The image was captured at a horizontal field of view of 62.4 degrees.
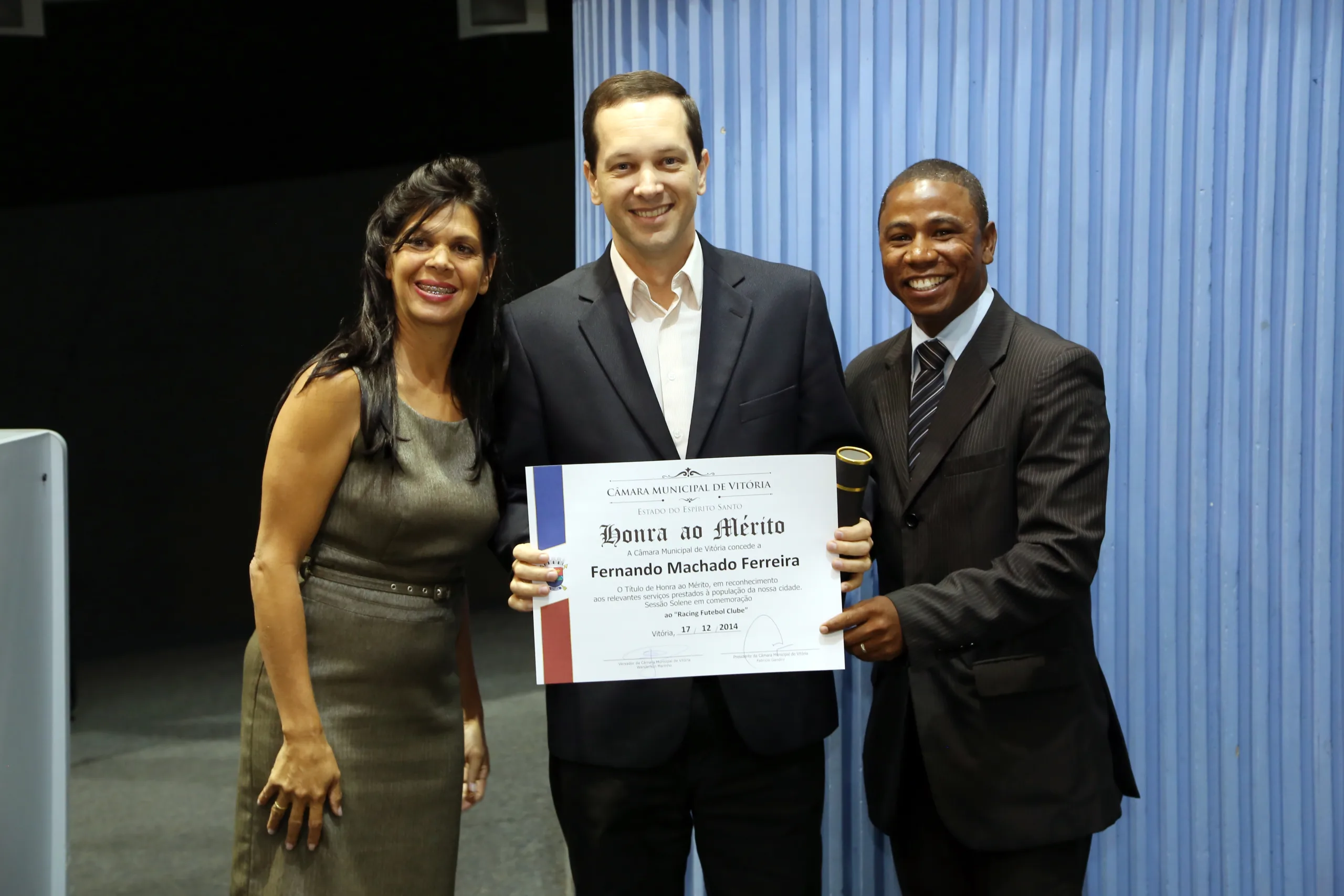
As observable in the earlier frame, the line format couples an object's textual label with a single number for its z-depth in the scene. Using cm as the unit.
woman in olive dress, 182
